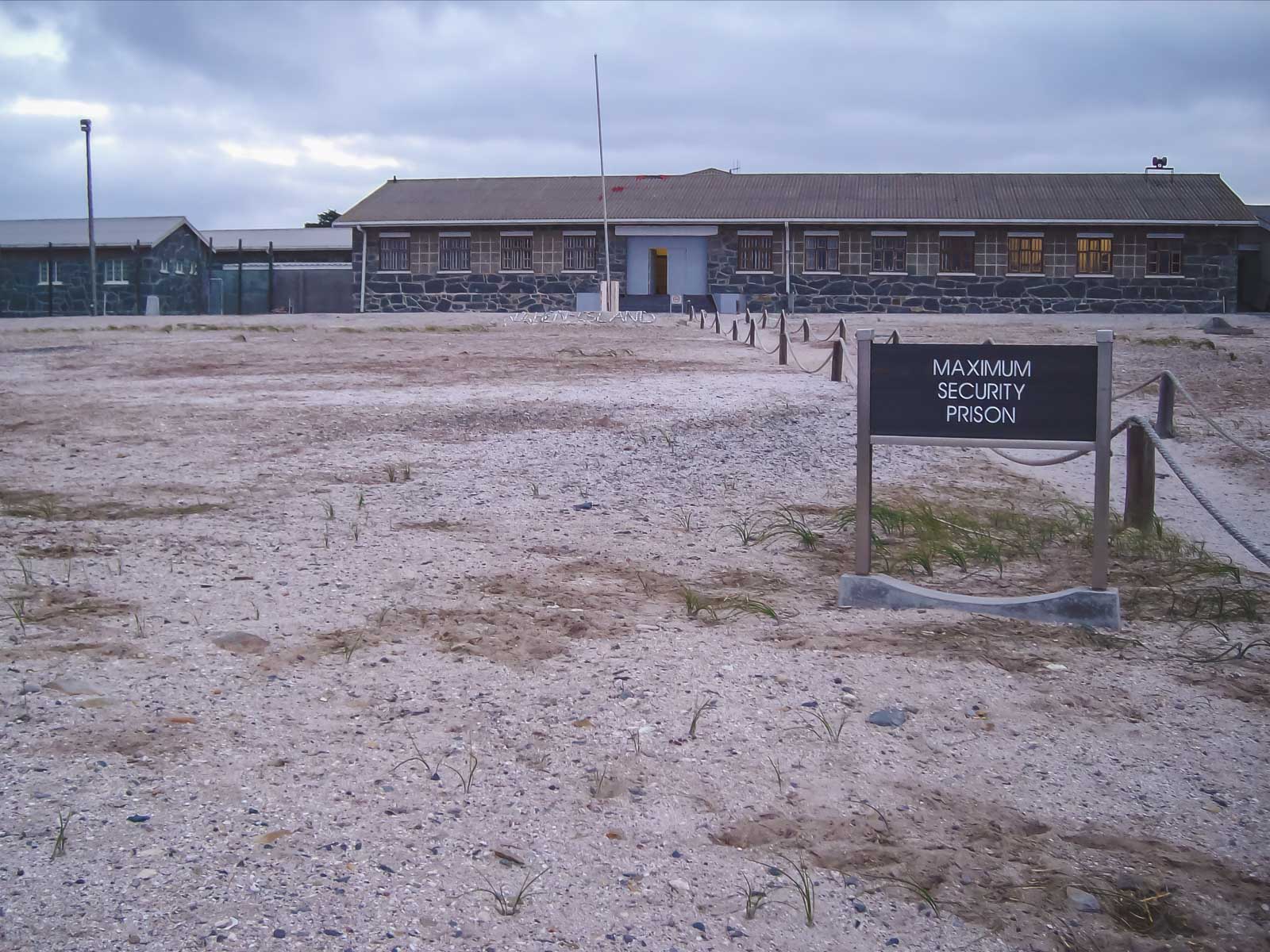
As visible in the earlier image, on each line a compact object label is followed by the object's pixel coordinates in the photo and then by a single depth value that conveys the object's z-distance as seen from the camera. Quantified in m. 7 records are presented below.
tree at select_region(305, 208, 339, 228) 74.04
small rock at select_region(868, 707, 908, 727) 4.25
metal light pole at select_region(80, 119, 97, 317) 38.53
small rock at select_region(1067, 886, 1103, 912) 3.13
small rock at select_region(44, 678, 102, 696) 4.24
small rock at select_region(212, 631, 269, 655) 4.77
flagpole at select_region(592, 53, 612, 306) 33.46
